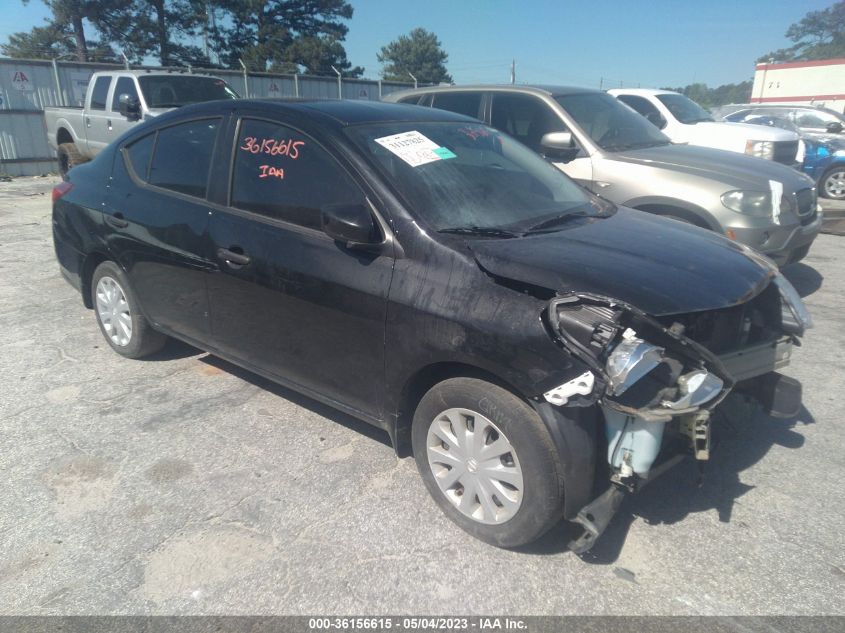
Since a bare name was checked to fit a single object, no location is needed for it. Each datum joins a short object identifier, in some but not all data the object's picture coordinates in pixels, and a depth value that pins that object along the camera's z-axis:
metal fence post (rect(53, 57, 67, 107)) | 16.16
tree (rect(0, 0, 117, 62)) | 36.56
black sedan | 2.35
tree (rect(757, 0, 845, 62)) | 87.94
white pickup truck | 10.27
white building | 42.22
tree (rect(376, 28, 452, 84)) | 68.38
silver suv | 5.23
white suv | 9.03
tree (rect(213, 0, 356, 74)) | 42.38
